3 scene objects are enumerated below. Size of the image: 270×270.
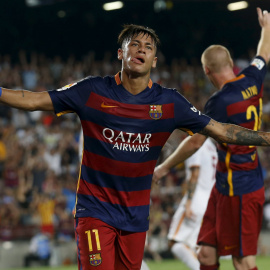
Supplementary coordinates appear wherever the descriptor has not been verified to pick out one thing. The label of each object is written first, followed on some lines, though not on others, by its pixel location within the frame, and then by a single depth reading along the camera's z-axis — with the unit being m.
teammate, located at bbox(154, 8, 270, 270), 11.43
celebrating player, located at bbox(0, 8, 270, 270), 8.62
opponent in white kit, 16.09
